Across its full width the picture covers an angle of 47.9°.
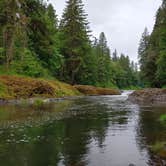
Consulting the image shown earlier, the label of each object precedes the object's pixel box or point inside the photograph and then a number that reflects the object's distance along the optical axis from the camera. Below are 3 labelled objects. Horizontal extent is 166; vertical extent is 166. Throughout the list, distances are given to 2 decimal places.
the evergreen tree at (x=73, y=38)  32.59
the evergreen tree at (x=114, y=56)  85.10
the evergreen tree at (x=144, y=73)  29.28
